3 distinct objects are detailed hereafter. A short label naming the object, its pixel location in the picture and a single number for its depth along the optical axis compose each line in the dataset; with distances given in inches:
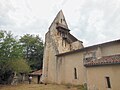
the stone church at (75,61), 331.1
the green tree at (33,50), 1058.6
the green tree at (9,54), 598.9
